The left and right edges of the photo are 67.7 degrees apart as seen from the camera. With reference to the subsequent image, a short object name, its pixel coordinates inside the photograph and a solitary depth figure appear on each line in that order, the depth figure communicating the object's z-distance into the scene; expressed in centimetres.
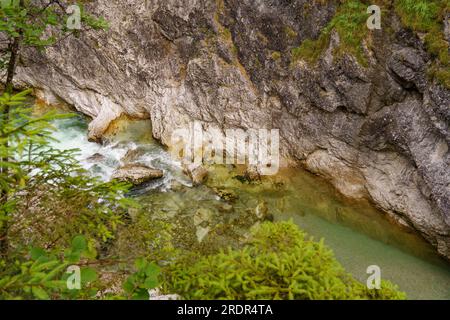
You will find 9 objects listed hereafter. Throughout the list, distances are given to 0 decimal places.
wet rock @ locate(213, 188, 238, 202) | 1678
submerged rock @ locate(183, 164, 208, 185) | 1792
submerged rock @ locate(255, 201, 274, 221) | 1567
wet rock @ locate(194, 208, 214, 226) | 1546
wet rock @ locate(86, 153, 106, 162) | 1934
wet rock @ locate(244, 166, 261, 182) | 1800
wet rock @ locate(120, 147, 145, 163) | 1959
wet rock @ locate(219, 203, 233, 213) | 1608
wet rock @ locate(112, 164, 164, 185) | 1742
